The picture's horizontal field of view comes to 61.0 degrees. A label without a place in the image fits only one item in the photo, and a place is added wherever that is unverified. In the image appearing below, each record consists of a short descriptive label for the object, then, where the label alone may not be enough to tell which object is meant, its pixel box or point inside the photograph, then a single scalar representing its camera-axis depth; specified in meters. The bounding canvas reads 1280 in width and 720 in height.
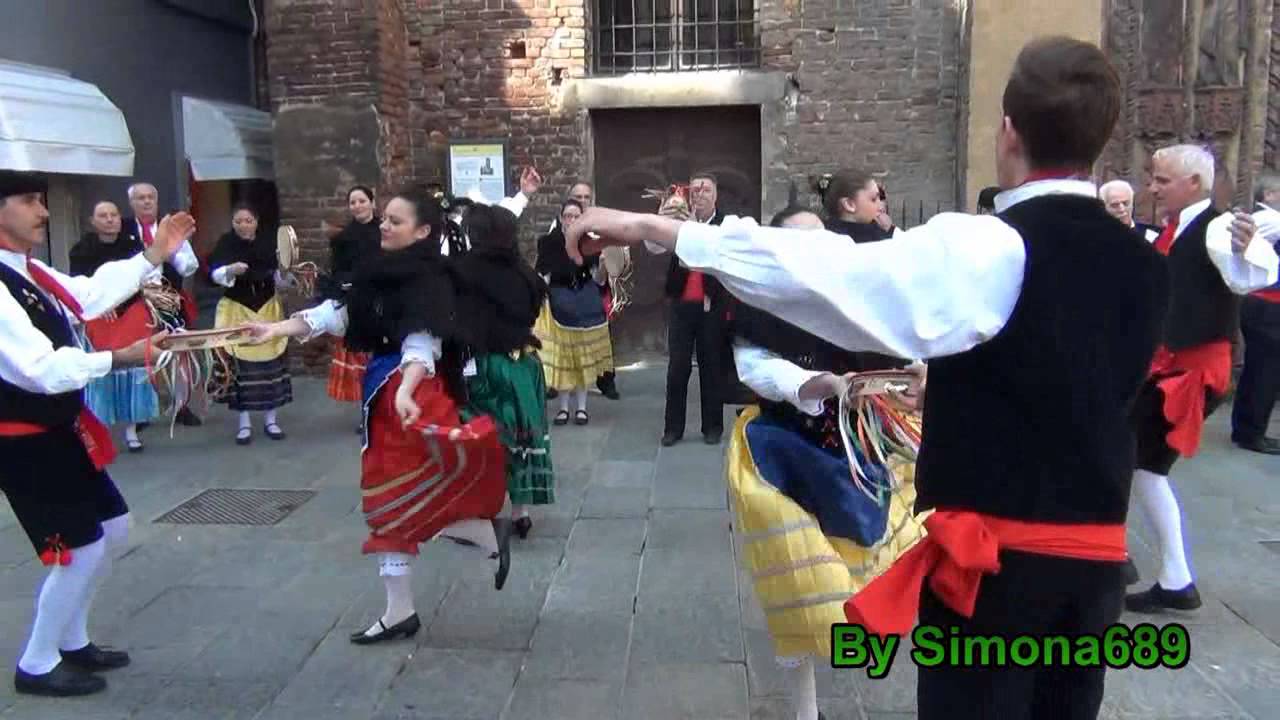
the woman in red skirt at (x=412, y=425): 4.26
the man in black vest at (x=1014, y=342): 1.93
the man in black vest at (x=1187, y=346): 4.53
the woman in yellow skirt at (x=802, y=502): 3.21
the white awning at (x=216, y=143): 11.69
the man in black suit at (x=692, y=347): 7.80
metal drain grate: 6.28
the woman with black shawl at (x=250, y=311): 8.22
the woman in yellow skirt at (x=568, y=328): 8.58
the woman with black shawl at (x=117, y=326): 7.79
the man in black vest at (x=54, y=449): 3.72
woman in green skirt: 4.97
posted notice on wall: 10.74
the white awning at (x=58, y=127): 8.52
